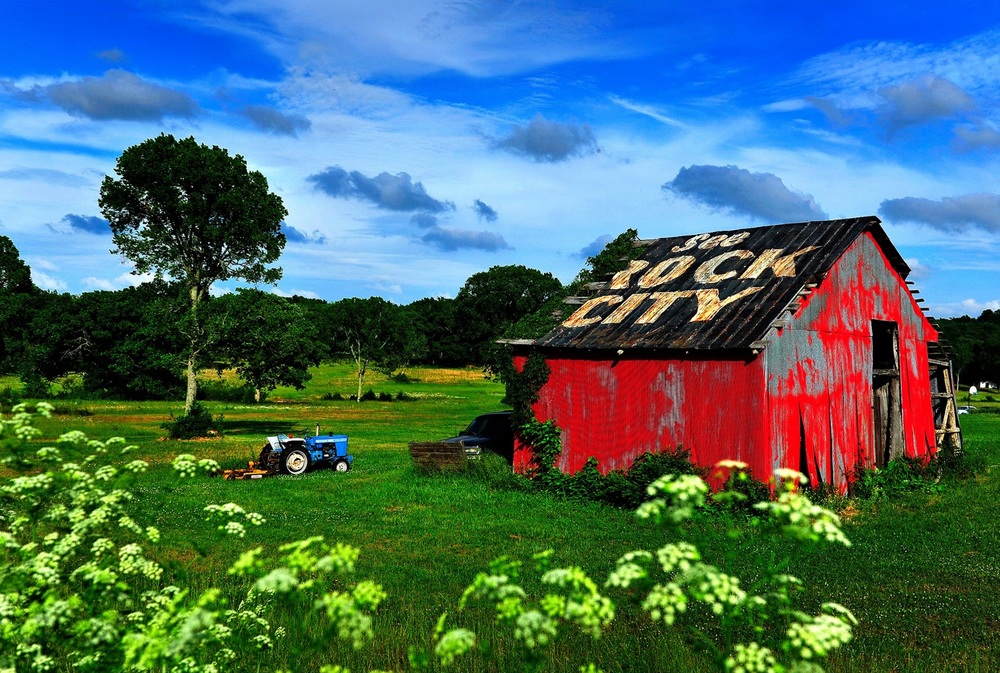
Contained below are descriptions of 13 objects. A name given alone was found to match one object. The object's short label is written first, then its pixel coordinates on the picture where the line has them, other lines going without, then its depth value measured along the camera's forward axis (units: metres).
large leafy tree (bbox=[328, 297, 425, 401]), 73.56
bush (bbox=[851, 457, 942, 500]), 18.42
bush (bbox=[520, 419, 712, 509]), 16.80
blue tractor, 23.03
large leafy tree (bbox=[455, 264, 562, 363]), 105.25
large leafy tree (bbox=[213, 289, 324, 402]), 32.44
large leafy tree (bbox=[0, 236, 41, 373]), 65.62
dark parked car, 22.00
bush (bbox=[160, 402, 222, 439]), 31.92
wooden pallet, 20.69
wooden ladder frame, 23.28
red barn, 16.53
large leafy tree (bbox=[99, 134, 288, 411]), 35.94
